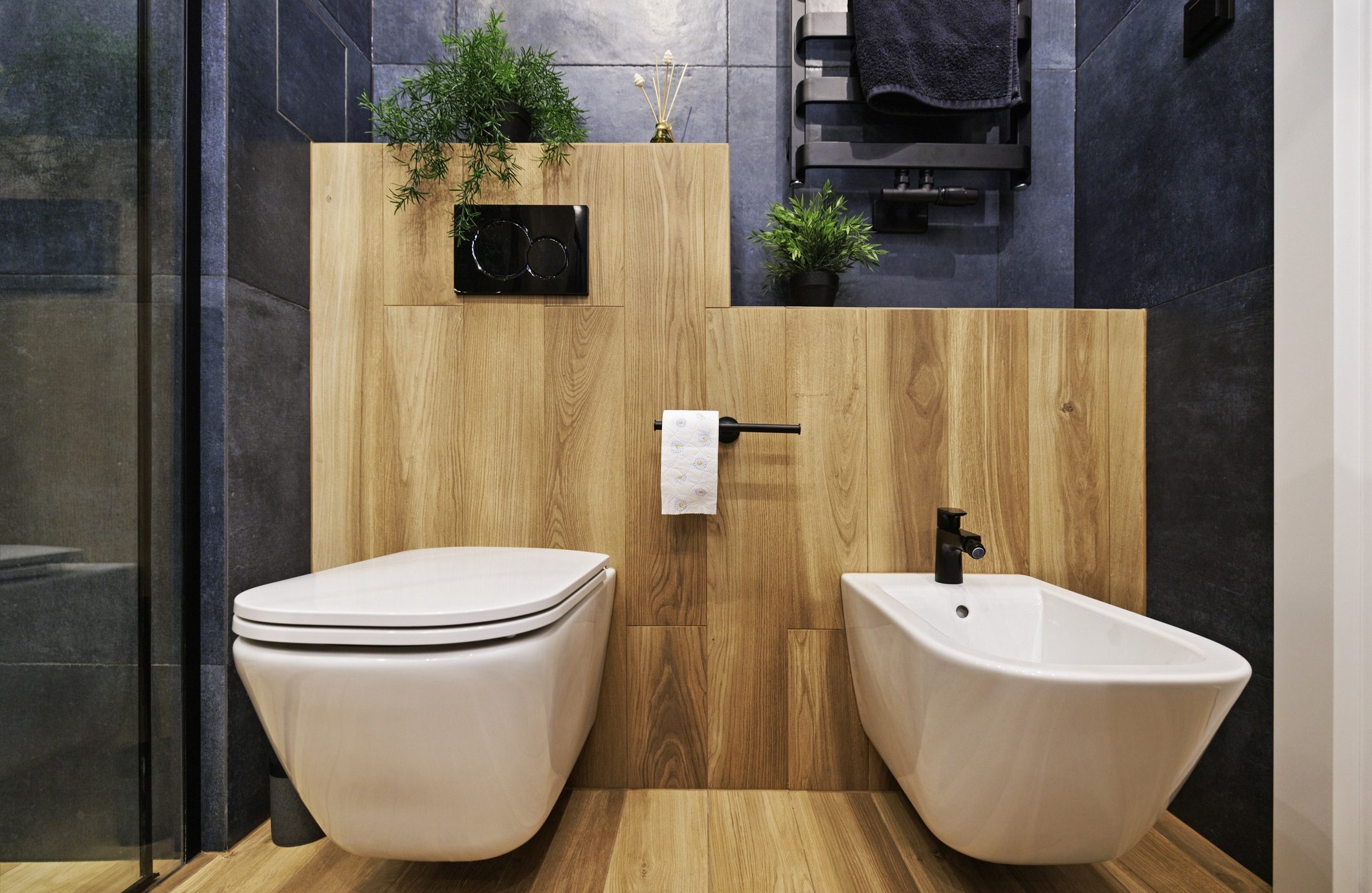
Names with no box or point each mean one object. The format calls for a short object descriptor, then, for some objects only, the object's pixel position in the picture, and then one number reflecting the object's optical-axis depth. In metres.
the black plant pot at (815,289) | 1.29
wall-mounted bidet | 0.68
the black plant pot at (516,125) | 1.25
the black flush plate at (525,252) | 1.26
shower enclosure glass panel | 0.79
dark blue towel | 1.37
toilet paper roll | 1.17
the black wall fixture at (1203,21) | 1.04
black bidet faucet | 1.14
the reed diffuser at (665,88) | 1.46
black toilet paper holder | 1.19
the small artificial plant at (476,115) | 1.21
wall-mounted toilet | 0.73
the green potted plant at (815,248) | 1.29
